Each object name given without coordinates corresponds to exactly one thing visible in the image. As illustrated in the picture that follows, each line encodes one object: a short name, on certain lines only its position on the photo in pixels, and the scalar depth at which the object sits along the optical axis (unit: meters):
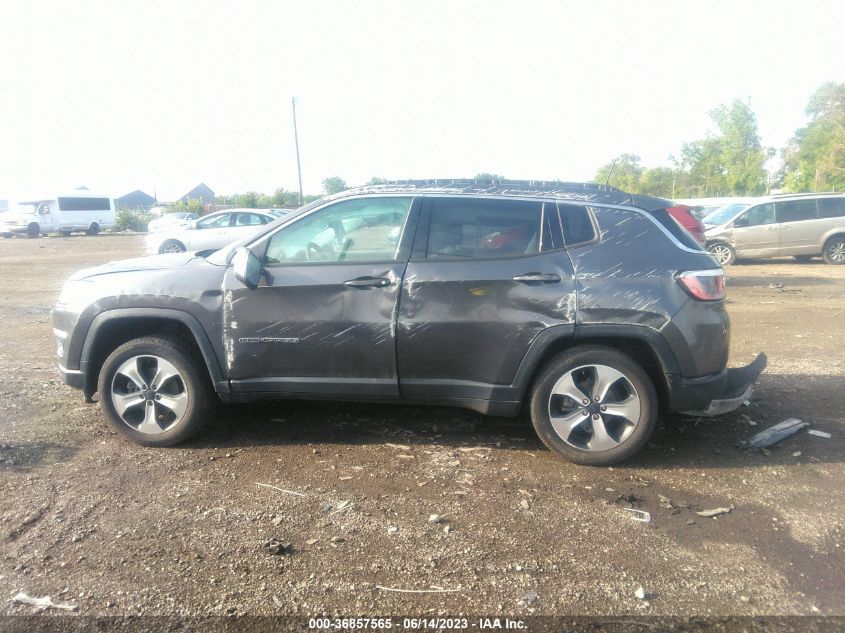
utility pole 39.94
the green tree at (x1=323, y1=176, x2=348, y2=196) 51.08
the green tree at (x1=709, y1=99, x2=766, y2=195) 47.72
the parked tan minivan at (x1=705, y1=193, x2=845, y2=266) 15.84
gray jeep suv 4.02
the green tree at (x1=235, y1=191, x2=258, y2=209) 55.91
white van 37.47
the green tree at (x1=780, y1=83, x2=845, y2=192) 40.22
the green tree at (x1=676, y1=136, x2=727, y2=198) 52.19
